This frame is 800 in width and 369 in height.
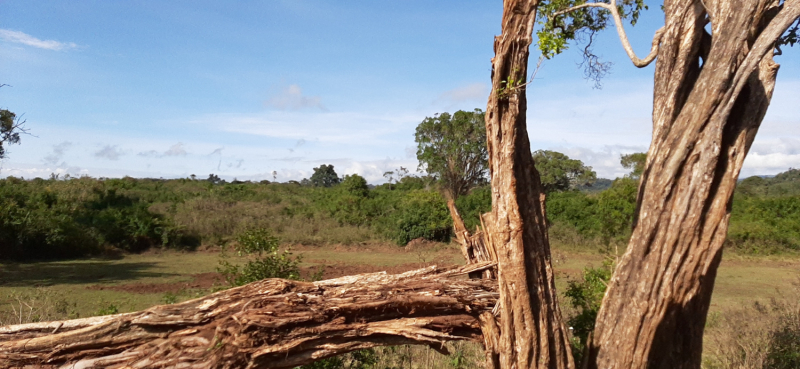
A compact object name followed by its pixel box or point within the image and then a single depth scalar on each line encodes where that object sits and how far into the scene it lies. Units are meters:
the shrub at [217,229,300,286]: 5.98
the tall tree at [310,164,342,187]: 49.09
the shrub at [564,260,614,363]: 5.22
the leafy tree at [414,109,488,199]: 25.95
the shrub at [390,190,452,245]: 20.25
